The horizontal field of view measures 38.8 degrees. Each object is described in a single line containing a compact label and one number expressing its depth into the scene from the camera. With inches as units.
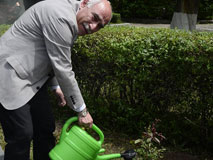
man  82.3
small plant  103.4
